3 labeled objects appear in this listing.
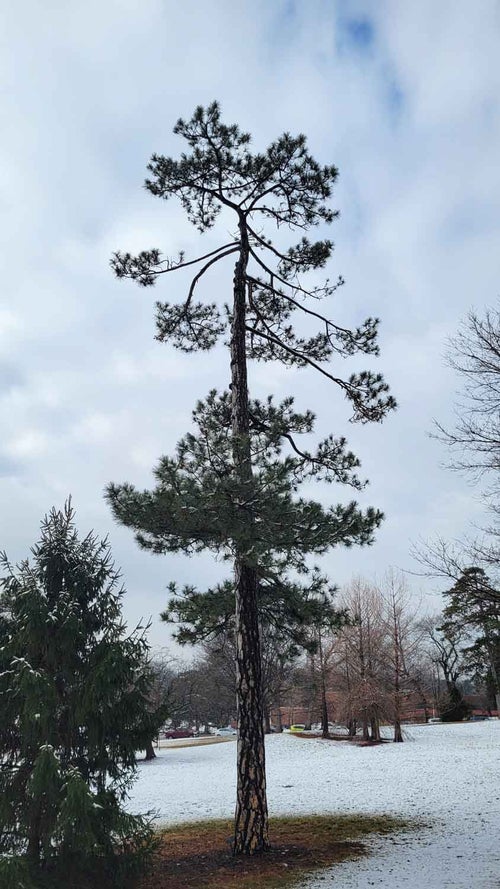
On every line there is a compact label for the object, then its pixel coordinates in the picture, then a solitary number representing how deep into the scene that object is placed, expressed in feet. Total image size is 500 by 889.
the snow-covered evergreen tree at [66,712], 16.78
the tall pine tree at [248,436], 21.17
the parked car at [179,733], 157.38
